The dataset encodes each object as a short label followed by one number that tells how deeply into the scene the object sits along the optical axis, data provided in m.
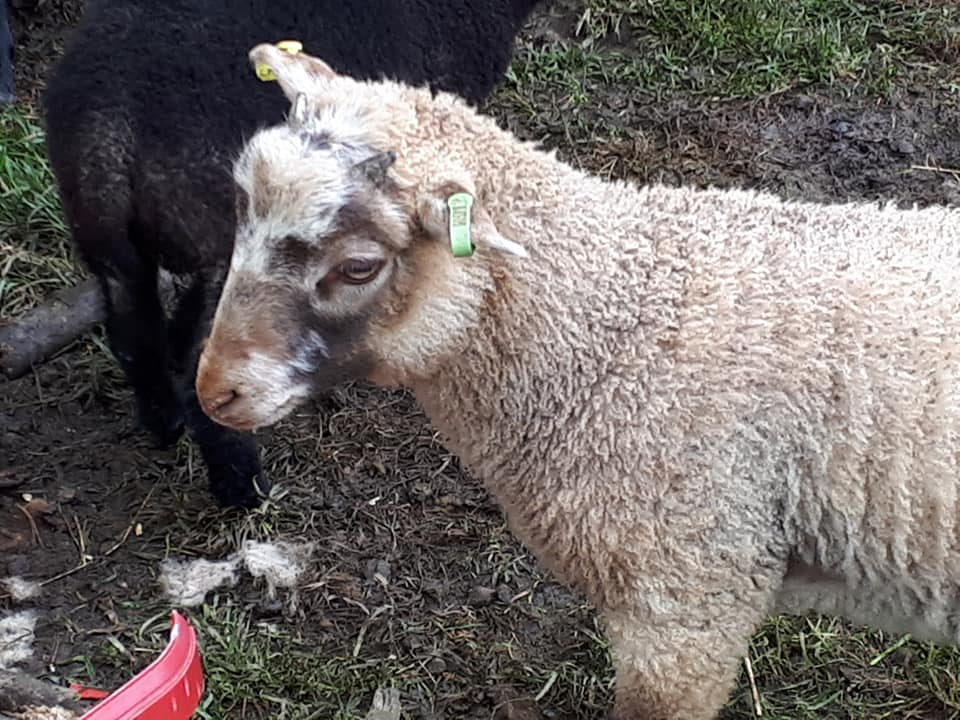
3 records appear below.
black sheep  3.48
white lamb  2.42
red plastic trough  2.29
